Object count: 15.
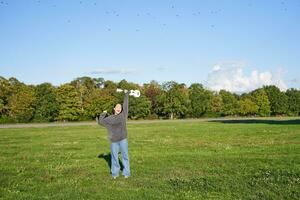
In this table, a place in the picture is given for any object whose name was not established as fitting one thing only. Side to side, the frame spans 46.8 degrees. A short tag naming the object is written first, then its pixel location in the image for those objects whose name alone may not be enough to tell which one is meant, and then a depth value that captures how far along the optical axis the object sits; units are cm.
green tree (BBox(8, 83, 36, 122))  7234
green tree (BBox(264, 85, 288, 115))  9997
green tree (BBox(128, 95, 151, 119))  8126
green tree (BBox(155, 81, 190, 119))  8685
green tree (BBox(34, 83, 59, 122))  7445
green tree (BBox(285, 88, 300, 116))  10200
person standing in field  1183
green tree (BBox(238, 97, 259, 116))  9448
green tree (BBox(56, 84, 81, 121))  7418
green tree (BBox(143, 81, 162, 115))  8997
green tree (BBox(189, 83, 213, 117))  8992
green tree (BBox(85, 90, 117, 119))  7700
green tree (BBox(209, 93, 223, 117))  9215
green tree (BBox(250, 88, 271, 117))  9616
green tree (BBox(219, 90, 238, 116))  9369
